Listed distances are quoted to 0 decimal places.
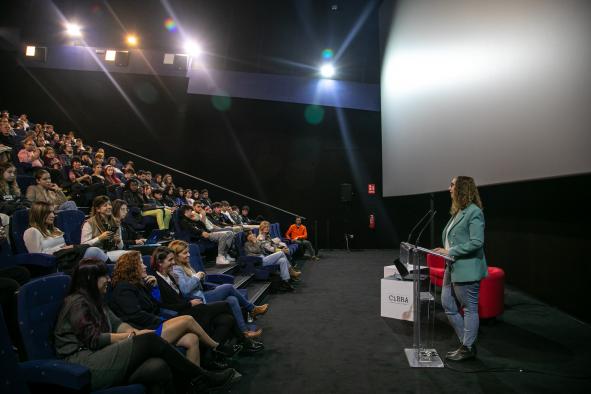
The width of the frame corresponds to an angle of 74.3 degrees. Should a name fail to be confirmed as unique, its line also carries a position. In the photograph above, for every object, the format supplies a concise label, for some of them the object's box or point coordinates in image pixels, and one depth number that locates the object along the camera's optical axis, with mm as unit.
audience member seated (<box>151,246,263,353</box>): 2764
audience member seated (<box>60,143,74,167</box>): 6746
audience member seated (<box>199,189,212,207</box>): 8680
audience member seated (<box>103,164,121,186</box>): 6559
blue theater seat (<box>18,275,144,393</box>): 1500
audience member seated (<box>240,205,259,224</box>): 9186
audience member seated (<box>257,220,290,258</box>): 5934
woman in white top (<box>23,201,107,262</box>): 3174
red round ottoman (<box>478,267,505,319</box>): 3623
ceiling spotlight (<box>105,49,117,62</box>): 9742
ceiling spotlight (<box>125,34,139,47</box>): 9688
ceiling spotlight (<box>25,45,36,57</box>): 9570
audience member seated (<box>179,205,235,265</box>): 5531
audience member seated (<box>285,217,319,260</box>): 9159
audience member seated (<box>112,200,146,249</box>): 3891
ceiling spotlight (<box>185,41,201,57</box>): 9633
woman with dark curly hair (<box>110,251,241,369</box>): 2322
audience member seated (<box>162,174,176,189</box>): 8235
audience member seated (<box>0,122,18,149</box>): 5750
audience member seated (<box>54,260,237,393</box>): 1748
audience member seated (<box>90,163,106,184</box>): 6070
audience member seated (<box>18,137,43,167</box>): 5434
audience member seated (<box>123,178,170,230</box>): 5836
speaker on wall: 10266
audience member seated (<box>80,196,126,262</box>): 3529
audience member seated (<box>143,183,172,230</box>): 5949
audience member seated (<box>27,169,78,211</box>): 4168
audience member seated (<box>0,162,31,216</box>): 3749
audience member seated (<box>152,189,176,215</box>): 6641
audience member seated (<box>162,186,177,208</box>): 7336
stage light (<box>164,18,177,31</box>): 9258
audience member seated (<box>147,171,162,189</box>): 7849
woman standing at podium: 2625
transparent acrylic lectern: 2676
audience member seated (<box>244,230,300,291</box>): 5305
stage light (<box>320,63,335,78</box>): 9898
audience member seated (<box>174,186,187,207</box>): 7572
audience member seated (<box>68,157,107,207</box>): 5469
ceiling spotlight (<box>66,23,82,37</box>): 9545
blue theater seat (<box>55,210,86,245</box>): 3727
